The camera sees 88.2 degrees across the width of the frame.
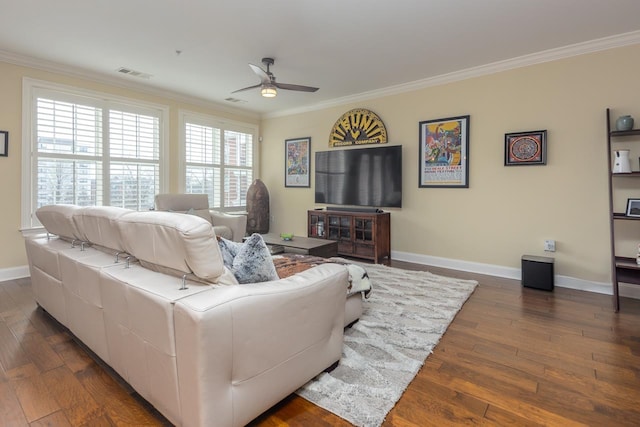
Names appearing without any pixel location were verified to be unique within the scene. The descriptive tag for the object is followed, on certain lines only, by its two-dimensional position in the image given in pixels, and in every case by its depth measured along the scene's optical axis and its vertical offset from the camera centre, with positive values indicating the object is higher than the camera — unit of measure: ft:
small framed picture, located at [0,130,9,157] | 12.23 +2.76
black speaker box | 11.37 -2.00
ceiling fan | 11.31 +4.63
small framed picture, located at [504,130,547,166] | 12.15 +2.55
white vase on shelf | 10.06 +1.62
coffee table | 12.19 -1.14
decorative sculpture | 20.13 +0.50
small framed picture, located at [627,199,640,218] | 10.11 +0.24
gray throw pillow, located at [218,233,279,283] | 5.46 -0.79
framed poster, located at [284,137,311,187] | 19.65 +3.27
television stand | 15.31 -0.74
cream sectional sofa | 4.10 -1.49
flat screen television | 15.79 +2.00
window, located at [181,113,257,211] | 18.29 +3.41
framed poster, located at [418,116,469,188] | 13.99 +2.76
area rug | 5.47 -2.87
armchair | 15.35 +0.26
